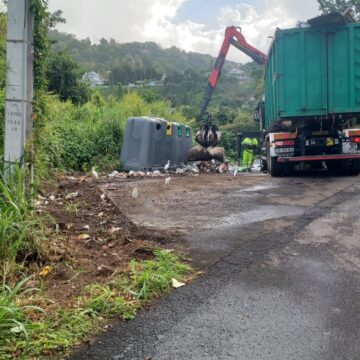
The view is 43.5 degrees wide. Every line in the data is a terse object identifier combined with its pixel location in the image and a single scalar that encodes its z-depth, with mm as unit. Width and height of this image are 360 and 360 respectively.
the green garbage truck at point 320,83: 9570
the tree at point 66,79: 21688
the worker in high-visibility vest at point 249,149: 17938
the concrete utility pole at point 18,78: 4156
